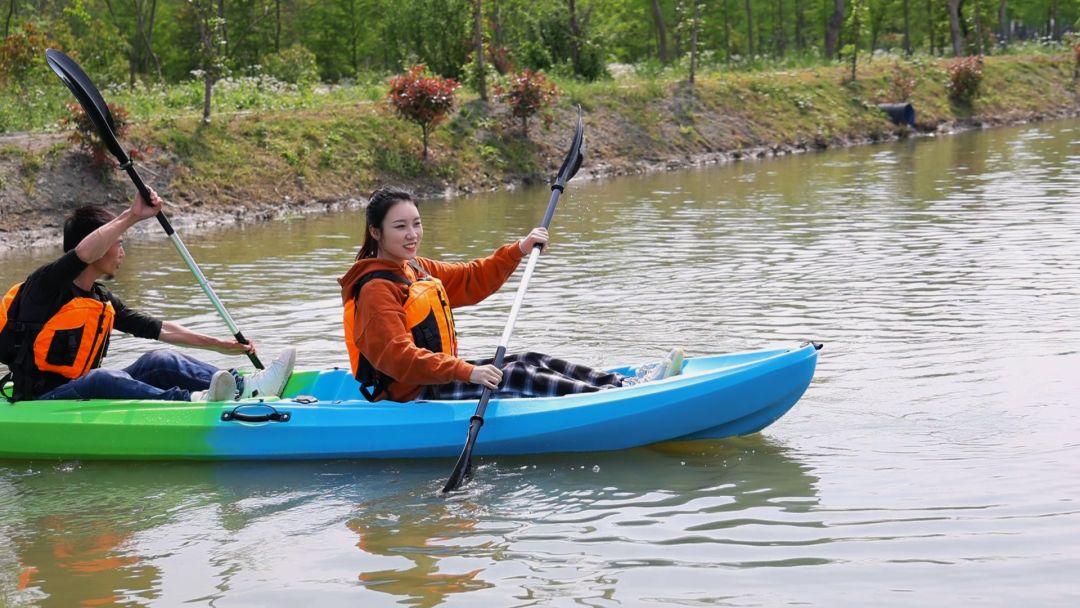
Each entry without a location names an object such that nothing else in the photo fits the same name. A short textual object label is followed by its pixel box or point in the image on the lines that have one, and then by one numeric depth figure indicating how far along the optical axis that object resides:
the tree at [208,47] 15.15
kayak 5.10
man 5.25
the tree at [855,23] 24.58
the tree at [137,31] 26.03
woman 4.94
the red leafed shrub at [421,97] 16.27
